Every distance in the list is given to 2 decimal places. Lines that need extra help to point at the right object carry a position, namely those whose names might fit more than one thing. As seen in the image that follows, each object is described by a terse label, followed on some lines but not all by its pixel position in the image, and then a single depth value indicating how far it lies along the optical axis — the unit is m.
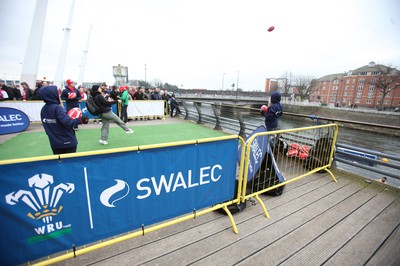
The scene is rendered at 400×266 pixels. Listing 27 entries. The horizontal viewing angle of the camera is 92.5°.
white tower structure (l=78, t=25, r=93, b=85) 39.37
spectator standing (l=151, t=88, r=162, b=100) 13.81
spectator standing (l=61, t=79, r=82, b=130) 7.73
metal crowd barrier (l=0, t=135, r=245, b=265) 1.67
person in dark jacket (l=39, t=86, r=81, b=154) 3.00
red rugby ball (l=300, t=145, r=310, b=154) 5.03
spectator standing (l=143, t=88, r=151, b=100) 13.89
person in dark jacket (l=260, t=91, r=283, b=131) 5.02
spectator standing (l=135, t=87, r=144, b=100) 13.36
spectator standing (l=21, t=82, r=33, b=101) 11.05
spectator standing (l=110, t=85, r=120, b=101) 8.13
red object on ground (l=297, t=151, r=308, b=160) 4.91
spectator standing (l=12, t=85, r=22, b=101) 10.79
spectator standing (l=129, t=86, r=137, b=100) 13.67
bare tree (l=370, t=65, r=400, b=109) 50.59
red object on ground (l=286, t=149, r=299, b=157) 5.17
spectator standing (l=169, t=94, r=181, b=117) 14.23
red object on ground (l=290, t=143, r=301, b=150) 5.27
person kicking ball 6.21
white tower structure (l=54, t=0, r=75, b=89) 22.62
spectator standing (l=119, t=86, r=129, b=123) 9.98
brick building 58.19
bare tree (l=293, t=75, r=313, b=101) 72.94
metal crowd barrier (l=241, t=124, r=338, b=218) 3.22
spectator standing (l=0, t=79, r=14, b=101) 9.90
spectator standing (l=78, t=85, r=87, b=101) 11.98
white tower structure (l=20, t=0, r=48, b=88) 15.22
